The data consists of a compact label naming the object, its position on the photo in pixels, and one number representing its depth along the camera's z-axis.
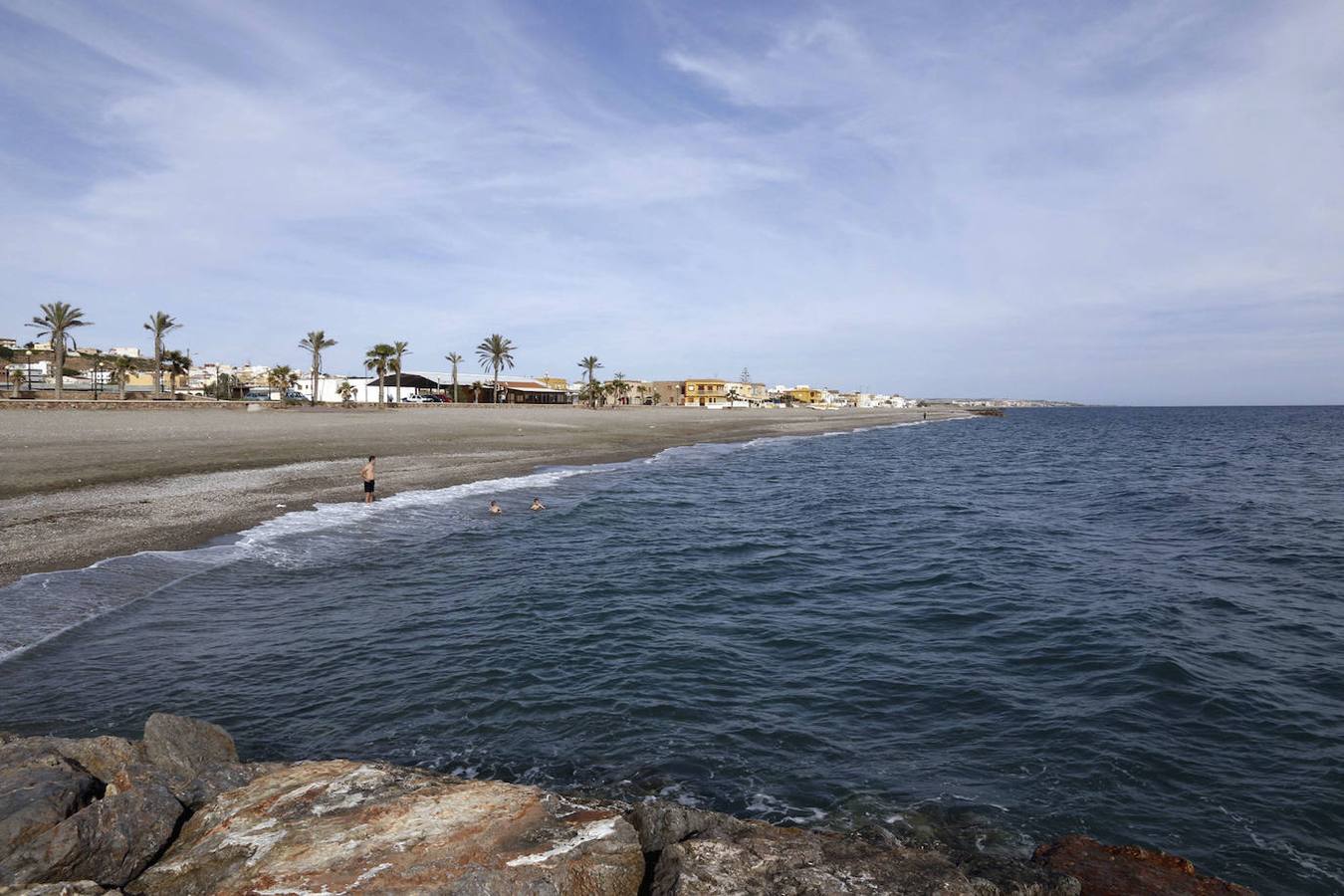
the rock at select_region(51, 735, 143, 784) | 6.99
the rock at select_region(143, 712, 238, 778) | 7.38
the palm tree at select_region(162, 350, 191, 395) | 95.56
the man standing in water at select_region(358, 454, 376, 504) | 25.23
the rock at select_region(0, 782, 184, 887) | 5.50
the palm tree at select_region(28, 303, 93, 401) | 73.62
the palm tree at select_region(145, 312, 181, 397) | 85.31
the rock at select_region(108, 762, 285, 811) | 6.58
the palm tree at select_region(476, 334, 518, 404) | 125.69
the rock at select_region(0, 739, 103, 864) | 5.71
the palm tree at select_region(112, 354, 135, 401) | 77.53
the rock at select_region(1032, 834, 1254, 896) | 6.12
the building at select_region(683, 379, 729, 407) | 174.00
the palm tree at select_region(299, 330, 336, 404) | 101.94
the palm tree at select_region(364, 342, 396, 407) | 100.75
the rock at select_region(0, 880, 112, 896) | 5.00
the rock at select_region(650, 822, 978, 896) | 5.37
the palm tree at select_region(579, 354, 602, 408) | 147.12
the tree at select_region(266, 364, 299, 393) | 109.31
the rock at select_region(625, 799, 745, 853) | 6.08
